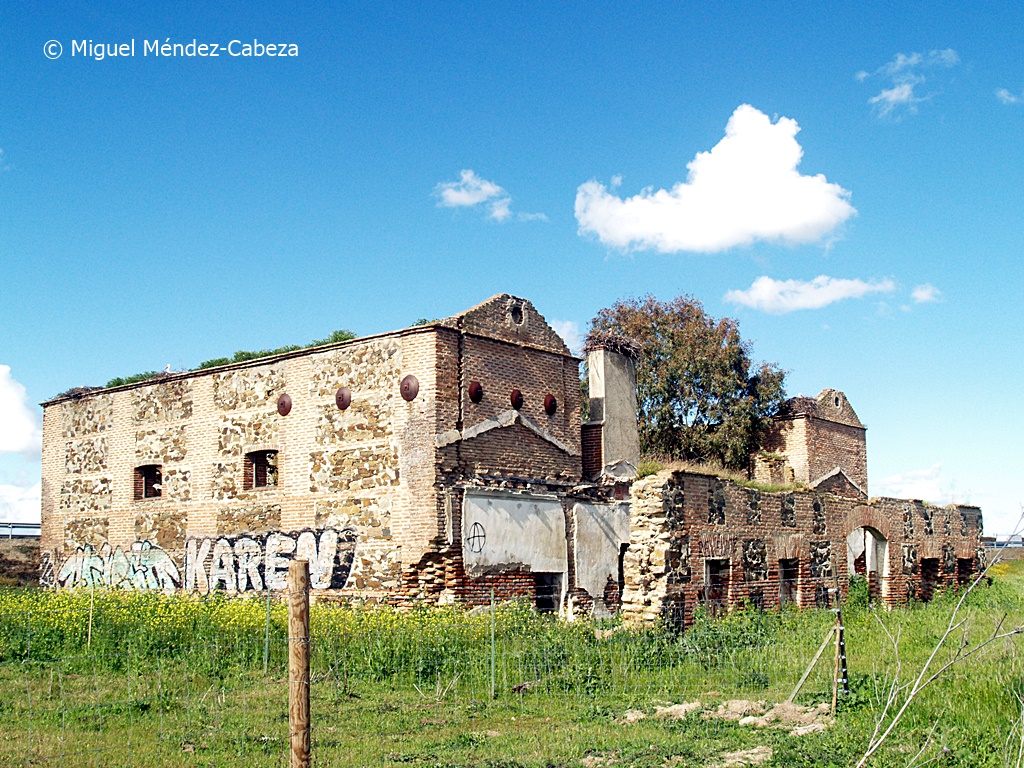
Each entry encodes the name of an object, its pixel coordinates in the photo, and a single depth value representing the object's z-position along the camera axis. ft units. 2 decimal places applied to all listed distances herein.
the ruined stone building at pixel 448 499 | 58.49
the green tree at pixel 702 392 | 115.14
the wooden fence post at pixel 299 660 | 21.03
